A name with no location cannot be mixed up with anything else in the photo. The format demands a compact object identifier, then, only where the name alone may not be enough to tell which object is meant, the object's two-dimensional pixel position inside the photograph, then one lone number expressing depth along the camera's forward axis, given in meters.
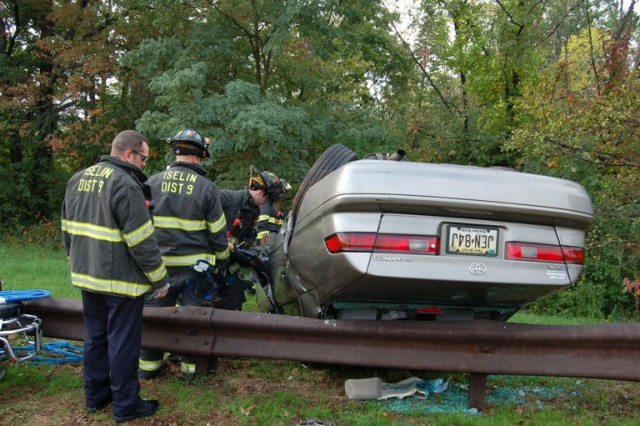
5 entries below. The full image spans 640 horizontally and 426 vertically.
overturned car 2.89
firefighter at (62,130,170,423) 3.18
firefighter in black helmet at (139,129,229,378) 3.88
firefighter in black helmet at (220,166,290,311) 4.56
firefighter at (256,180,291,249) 6.02
